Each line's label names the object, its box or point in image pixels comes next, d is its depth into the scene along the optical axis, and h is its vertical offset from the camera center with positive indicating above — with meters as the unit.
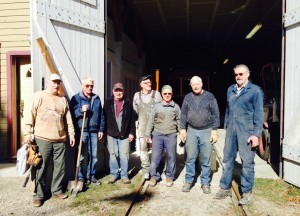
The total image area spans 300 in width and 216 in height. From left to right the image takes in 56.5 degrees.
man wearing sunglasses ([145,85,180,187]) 5.19 -0.59
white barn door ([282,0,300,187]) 4.99 +0.05
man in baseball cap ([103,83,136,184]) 5.33 -0.55
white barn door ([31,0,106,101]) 4.65 +1.13
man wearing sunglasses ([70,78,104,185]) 4.92 -0.38
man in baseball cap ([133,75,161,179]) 5.62 -0.18
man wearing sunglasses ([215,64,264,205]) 4.25 -0.34
